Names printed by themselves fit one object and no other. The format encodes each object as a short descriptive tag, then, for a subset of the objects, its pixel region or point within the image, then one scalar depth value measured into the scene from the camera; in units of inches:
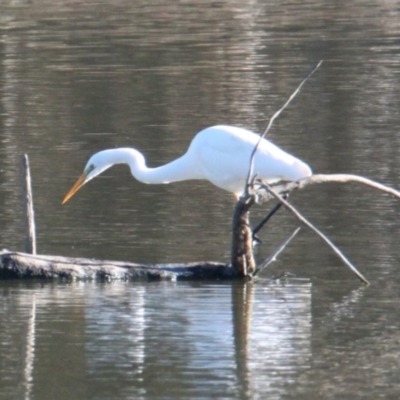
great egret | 807.7
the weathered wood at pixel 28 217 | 741.3
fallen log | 716.0
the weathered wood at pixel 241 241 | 713.6
